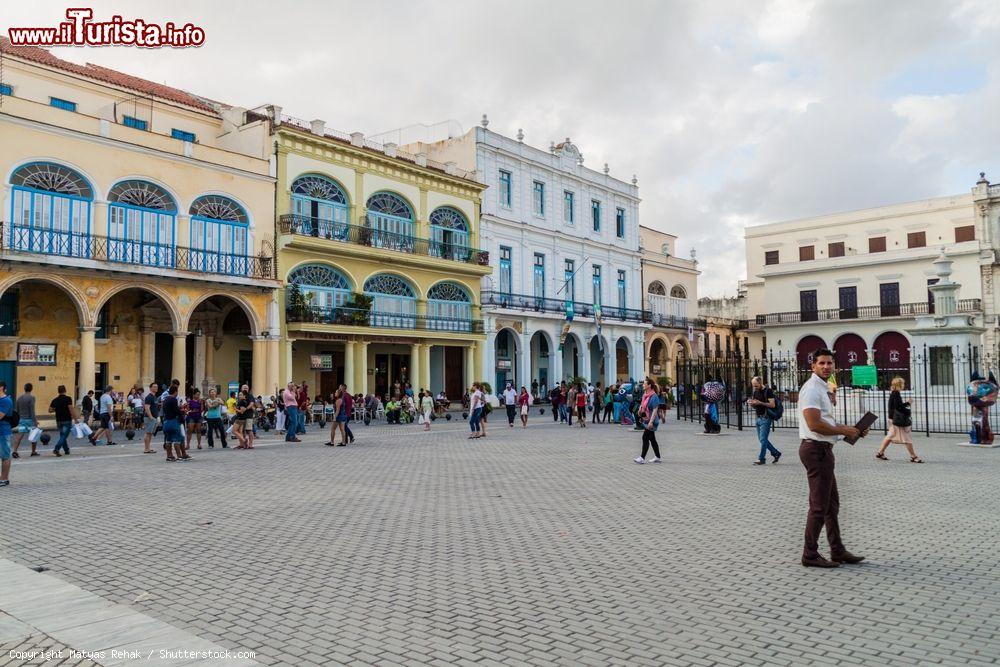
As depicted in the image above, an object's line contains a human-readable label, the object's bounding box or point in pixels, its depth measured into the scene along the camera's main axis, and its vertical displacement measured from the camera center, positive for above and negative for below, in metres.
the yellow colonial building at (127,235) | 23.06 +5.05
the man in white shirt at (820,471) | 6.17 -0.76
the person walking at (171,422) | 14.72 -0.64
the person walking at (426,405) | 24.12 -0.66
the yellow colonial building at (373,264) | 30.11 +5.19
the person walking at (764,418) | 13.37 -0.68
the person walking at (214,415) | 18.30 -0.65
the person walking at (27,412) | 16.12 -0.44
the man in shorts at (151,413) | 16.53 -0.60
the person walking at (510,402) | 25.78 -0.64
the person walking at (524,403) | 25.34 -0.67
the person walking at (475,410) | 20.95 -0.72
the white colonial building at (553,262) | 39.19 +6.75
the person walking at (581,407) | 25.17 -0.82
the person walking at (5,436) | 10.96 -0.64
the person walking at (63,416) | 15.95 -0.53
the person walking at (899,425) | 13.49 -0.85
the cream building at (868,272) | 45.69 +6.75
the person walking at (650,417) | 13.56 -0.66
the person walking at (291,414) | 20.00 -0.72
